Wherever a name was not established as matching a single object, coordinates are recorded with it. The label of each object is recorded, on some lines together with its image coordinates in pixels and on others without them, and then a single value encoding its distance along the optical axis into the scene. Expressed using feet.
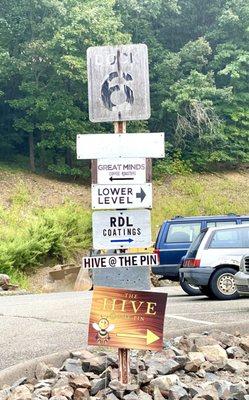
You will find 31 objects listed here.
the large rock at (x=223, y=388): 21.76
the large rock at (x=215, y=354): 26.25
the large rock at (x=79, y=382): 22.26
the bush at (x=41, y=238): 92.07
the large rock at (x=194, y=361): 25.17
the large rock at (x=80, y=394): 21.35
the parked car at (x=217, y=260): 55.42
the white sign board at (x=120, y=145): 22.17
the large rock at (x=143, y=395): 21.34
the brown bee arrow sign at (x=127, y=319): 21.43
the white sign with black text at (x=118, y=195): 22.13
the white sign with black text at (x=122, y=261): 22.08
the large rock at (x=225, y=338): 29.84
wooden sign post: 22.15
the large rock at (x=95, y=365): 24.61
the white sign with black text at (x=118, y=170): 22.16
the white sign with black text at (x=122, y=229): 22.33
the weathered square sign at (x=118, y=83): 22.26
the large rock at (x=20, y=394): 20.49
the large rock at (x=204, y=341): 28.76
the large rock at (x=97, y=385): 22.30
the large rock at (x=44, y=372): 23.94
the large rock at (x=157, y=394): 21.62
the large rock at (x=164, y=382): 22.41
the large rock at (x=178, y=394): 21.49
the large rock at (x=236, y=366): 25.92
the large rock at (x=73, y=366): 24.43
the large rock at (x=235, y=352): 28.27
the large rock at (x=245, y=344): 29.09
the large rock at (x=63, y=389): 21.17
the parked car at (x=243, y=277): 44.87
